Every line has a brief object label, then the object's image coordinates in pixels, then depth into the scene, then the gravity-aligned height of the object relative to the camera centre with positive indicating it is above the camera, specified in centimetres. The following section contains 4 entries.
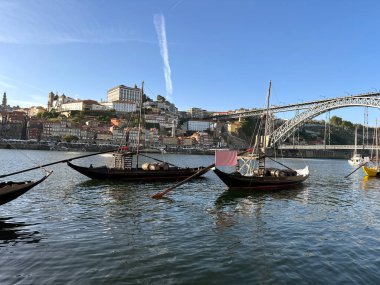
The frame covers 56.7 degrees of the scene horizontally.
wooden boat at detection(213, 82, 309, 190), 2817 -257
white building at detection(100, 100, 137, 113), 19788 +2001
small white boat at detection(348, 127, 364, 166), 9630 -287
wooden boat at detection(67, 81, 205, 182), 3316 -281
